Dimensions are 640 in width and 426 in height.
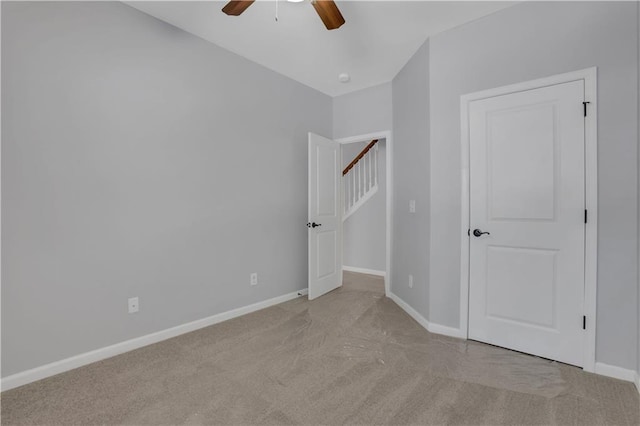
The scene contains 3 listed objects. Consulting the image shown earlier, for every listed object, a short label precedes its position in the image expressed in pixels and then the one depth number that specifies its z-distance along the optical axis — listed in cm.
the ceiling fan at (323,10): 191
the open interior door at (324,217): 366
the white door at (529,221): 214
